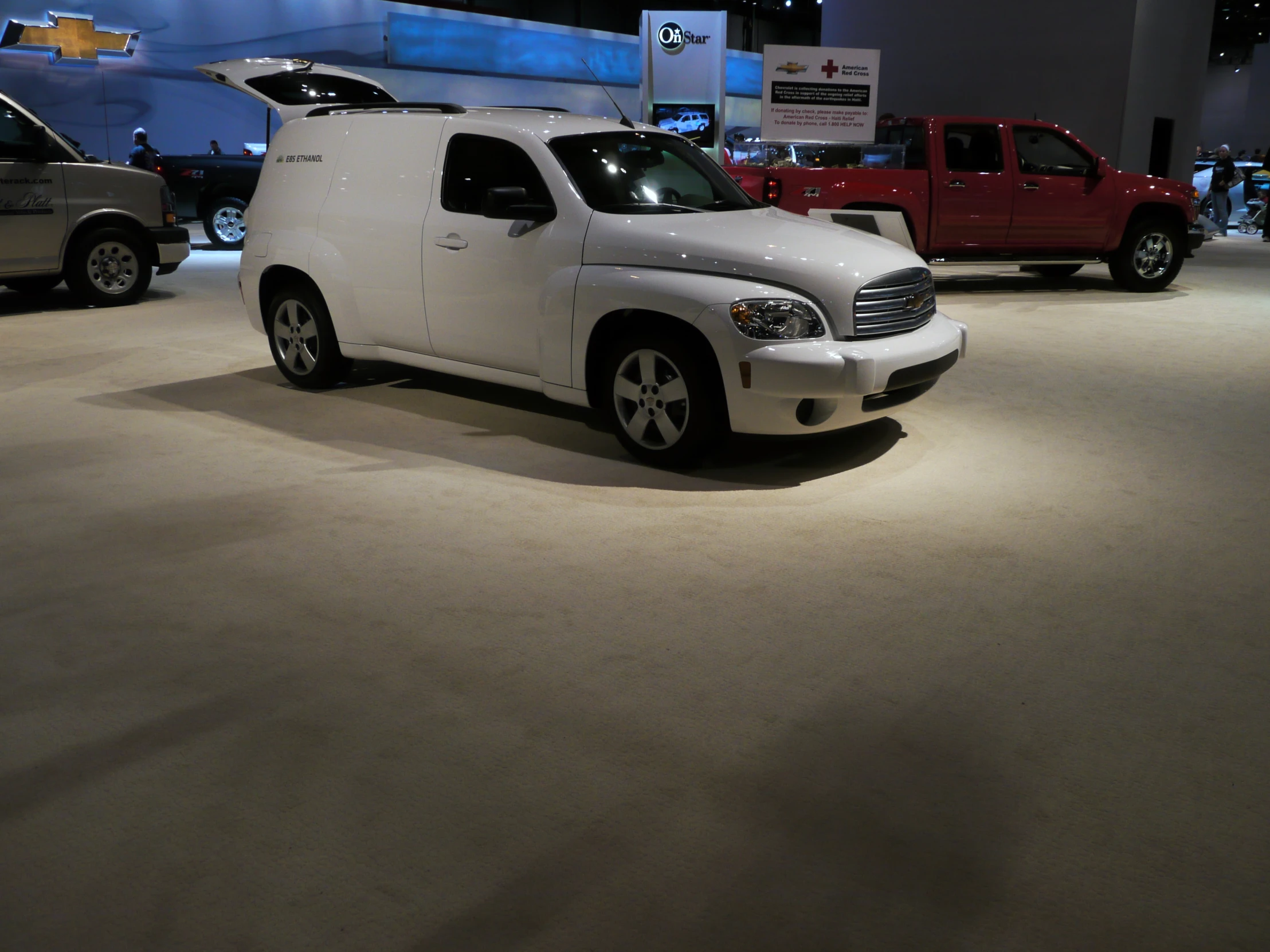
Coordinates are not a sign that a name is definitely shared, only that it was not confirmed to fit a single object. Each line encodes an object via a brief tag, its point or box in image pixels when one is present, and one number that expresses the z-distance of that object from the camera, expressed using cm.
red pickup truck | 1093
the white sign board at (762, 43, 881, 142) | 1476
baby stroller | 2106
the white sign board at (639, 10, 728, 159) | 1800
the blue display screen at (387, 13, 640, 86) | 2428
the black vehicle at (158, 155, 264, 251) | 1550
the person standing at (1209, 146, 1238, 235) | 1912
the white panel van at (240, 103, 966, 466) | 489
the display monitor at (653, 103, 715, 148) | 1831
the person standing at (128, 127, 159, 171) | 1588
